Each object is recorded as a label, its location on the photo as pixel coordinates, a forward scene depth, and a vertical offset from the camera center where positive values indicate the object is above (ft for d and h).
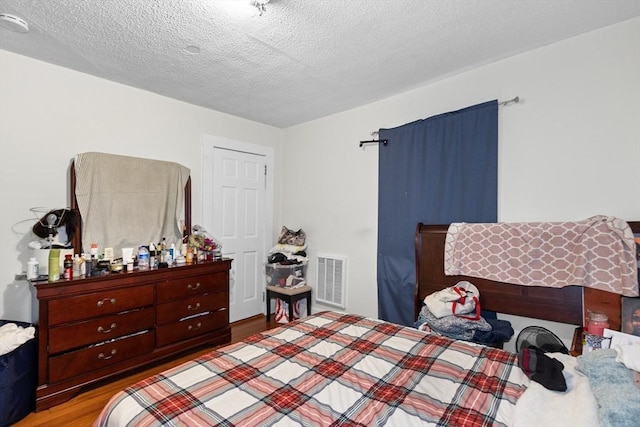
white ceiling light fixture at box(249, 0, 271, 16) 5.34 +3.70
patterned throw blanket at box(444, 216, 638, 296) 5.69 -0.79
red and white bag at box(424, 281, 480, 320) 6.94 -2.01
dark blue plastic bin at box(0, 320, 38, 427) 5.94 -3.49
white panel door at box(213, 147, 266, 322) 11.62 -0.31
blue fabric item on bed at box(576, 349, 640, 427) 3.04 -1.94
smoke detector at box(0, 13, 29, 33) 5.90 +3.73
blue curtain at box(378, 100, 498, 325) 7.90 +0.91
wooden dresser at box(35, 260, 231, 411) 6.72 -2.84
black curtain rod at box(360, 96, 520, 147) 7.49 +2.78
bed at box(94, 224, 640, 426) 3.42 -2.28
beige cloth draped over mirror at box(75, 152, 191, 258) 8.20 +0.37
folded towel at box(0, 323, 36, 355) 6.01 -2.57
